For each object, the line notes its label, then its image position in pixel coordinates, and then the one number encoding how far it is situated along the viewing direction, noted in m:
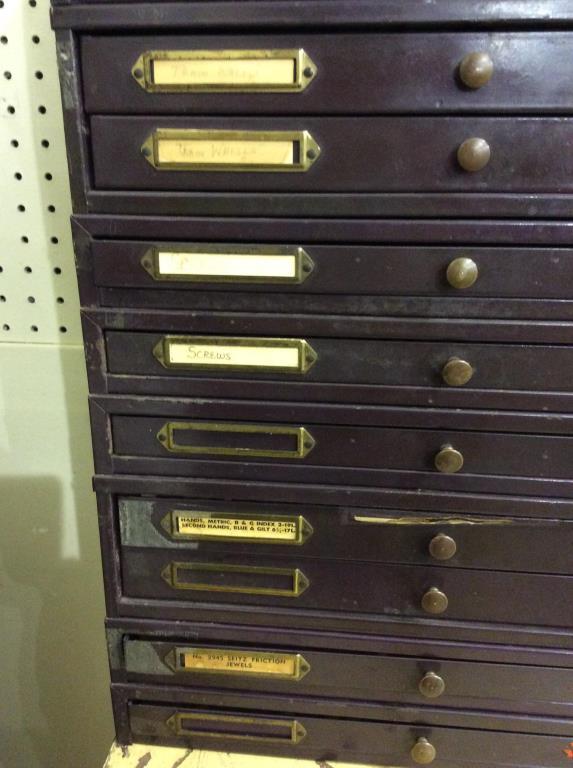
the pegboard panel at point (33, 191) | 0.86
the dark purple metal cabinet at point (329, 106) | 0.61
